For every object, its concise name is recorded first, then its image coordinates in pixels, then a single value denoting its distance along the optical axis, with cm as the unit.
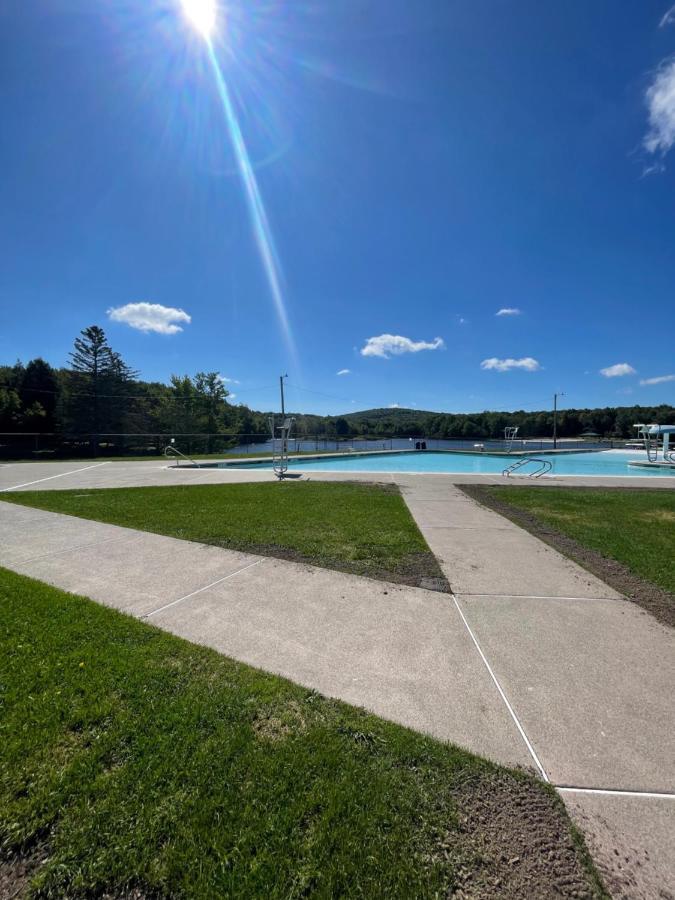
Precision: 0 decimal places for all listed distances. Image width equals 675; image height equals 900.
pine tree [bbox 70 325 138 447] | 2898
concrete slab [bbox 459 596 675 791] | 163
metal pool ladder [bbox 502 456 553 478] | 1245
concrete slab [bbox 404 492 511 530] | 594
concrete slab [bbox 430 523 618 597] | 347
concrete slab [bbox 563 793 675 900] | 117
